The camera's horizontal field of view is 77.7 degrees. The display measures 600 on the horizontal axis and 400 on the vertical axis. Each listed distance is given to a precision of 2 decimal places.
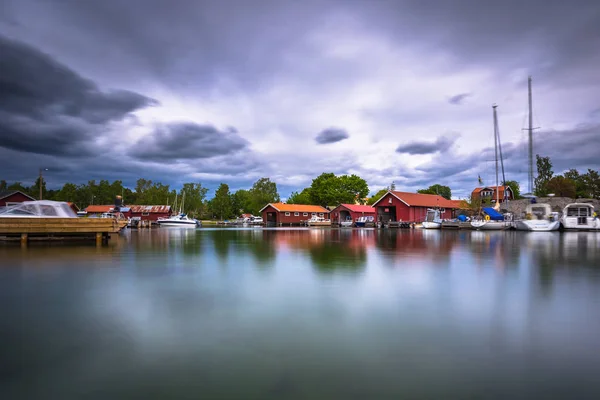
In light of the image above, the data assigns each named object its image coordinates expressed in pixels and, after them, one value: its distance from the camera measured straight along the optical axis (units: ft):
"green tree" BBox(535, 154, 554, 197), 249.24
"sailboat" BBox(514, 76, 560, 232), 121.08
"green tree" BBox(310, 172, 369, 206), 252.42
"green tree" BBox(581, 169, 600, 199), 191.53
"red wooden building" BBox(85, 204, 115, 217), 259.80
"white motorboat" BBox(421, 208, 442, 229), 151.84
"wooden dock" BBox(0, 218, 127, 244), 62.95
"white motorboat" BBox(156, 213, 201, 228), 197.98
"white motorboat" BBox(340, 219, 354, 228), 203.41
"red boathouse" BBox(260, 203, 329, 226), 222.07
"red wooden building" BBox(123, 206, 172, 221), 244.63
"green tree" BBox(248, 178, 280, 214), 335.88
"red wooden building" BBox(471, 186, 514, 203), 259.19
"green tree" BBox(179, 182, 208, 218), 342.23
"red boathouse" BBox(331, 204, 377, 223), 218.18
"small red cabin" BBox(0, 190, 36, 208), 147.23
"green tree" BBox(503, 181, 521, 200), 275.02
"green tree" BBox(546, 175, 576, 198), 192.75
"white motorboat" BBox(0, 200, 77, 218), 66.72
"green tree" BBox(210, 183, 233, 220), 324.39
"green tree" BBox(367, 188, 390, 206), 339.57
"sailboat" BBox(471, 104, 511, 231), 136.36
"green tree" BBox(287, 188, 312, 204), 293.76
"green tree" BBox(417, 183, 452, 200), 340.39
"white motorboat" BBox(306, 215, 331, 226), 212.43
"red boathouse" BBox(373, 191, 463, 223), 179.11
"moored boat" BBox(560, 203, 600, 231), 119.34
